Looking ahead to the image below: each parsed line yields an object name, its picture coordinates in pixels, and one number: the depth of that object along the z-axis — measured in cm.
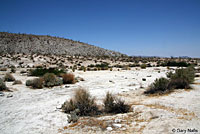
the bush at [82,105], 533
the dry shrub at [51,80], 1094
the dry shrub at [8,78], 1247
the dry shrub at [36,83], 1039
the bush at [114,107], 520
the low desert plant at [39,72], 1603
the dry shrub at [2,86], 914
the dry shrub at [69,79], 1195
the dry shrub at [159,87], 758
